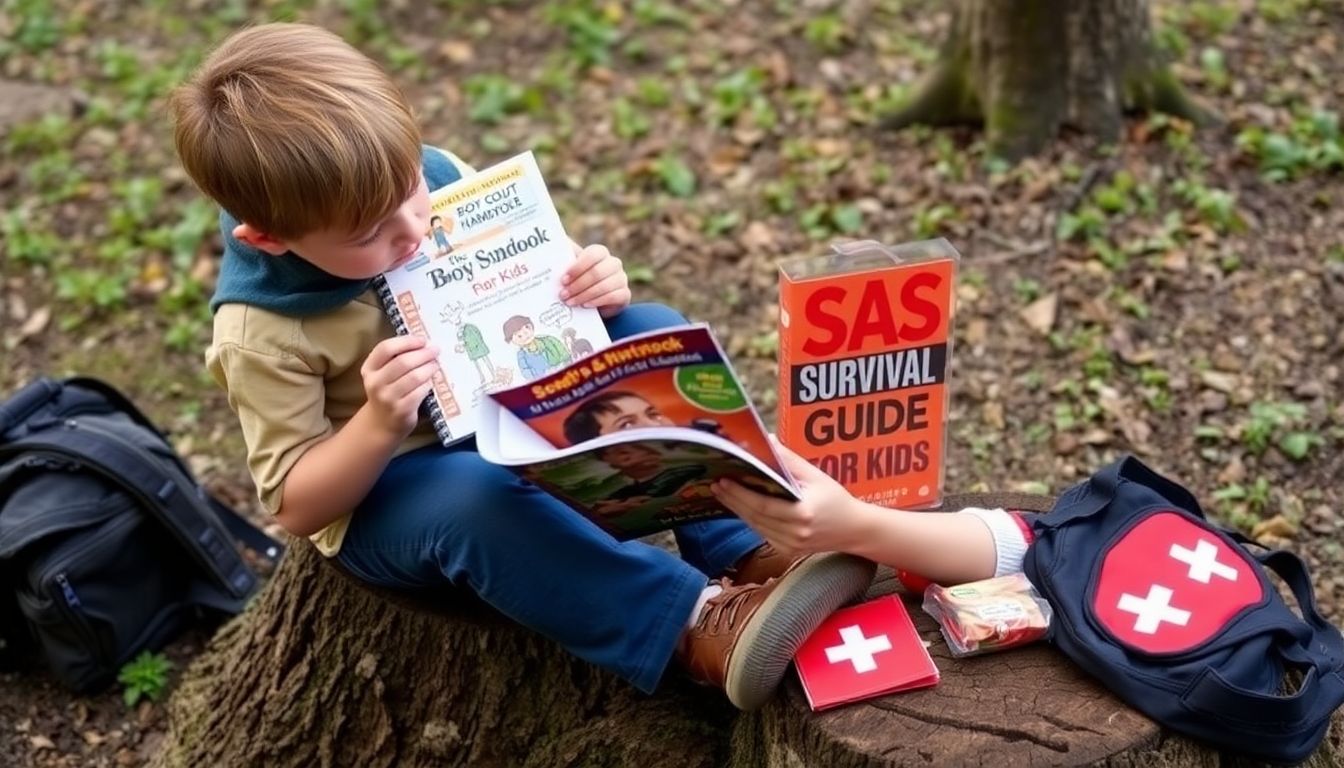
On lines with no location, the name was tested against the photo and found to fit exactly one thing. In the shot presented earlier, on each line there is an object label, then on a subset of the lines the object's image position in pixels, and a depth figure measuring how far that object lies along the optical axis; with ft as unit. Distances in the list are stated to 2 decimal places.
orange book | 7.06
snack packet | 6.57
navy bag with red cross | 6.21
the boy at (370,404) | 6.31
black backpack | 9.65
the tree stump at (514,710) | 6.27
